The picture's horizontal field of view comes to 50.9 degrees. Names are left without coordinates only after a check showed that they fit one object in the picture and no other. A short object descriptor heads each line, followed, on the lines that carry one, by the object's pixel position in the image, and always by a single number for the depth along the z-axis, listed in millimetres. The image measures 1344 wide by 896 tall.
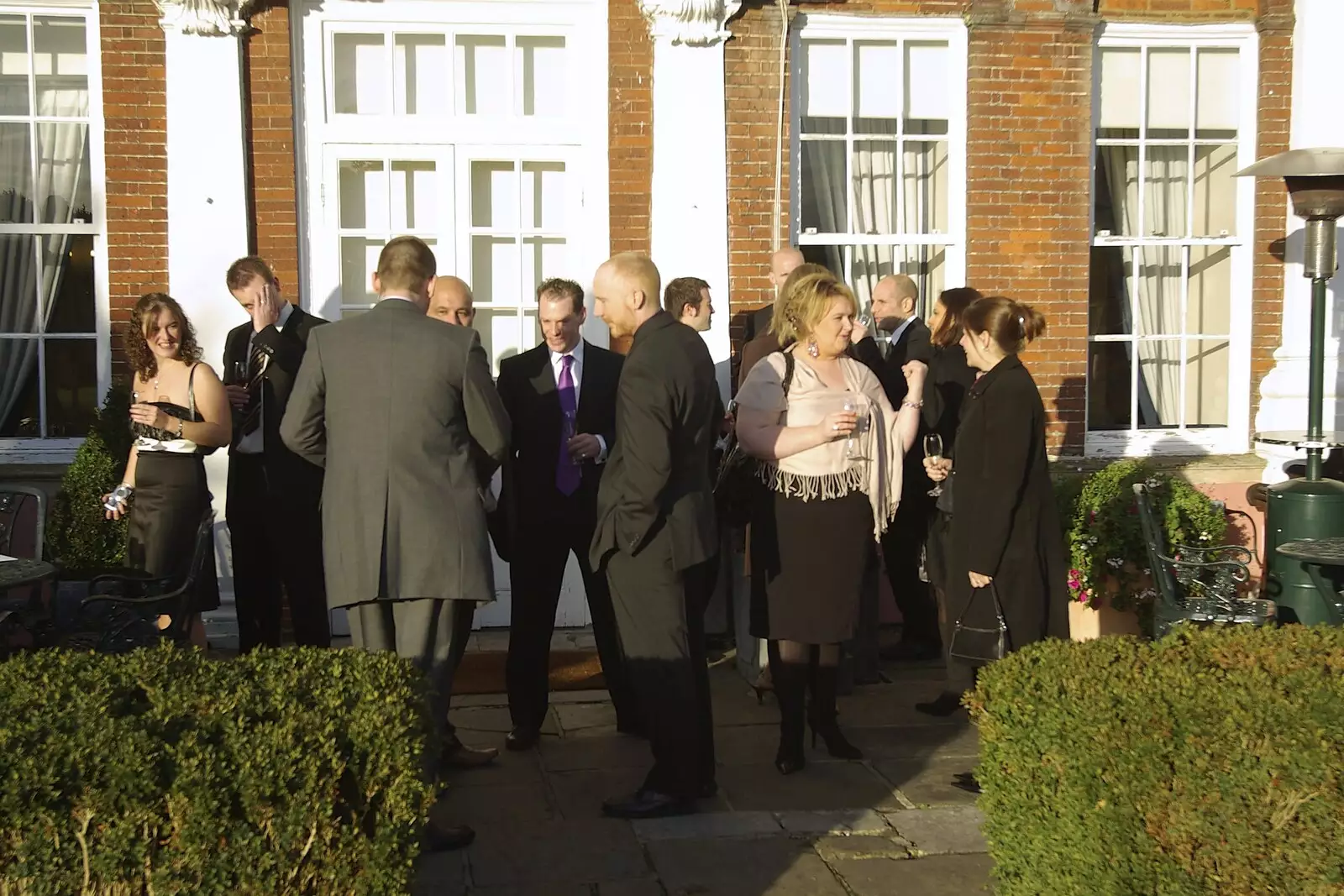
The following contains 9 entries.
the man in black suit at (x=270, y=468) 6148
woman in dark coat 5293
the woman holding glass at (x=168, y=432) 5973
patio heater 6742
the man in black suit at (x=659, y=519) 4828
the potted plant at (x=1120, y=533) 7117
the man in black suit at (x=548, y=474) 5801
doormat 7004
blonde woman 5332
